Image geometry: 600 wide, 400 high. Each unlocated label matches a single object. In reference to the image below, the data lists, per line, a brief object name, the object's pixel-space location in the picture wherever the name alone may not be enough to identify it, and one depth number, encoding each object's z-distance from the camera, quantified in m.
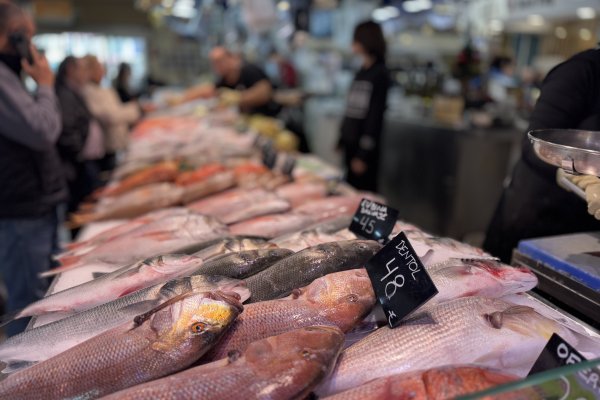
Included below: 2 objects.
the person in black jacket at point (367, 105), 4.99
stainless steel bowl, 1.46
